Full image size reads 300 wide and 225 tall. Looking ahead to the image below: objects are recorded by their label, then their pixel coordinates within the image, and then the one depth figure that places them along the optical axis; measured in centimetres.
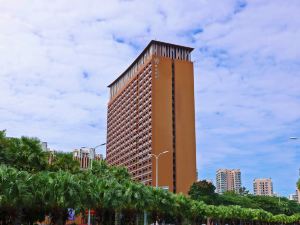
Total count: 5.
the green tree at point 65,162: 5178
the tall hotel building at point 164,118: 13788
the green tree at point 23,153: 4419
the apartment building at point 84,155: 14211
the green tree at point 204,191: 11100
